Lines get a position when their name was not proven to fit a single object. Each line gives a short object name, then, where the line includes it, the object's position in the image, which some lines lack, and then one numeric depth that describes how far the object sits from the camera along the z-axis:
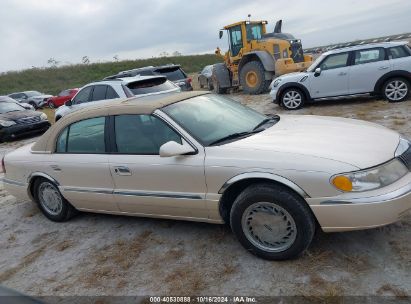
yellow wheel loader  14.90
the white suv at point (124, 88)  9.53
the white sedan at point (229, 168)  3.17
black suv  13.20
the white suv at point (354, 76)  9.97
